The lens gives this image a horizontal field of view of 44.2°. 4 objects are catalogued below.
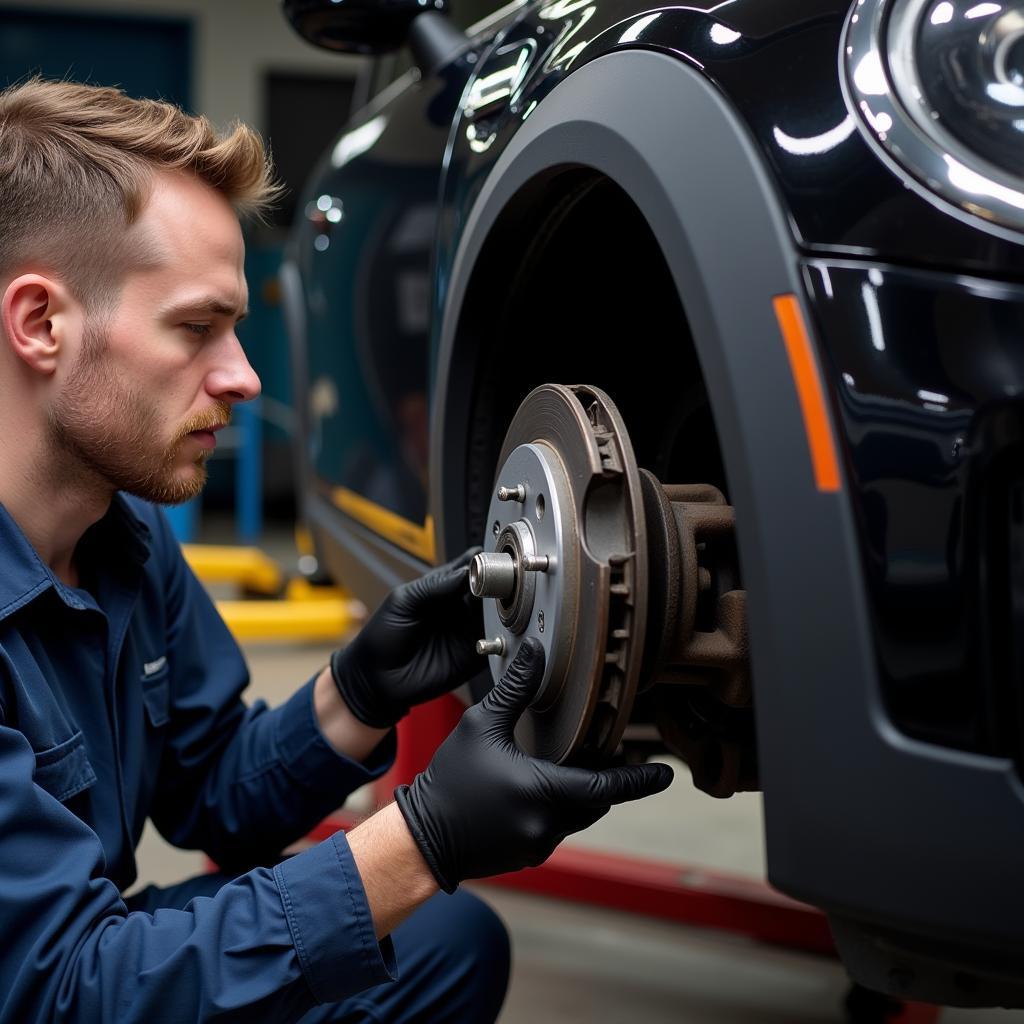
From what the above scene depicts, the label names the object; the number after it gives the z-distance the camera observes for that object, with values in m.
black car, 0.66
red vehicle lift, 1.62
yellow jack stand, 3.05
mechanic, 0.87
